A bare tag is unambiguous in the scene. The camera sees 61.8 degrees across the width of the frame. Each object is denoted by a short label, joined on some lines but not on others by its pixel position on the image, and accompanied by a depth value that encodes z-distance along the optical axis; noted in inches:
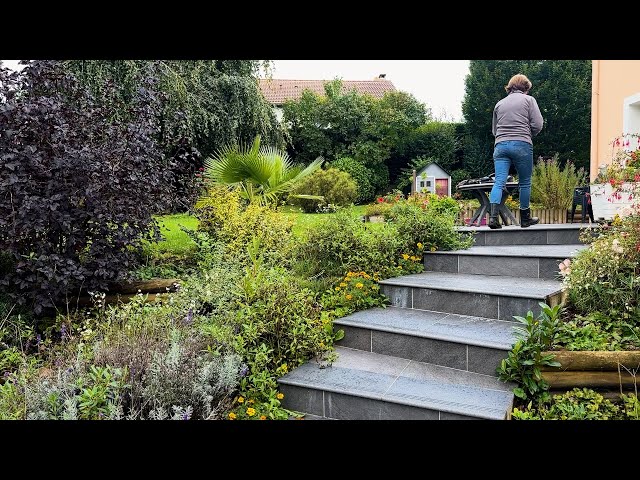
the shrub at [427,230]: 205.2
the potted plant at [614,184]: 213.5
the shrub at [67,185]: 166.4
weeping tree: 346.0
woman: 219.5
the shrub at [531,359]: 122.1
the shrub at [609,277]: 136.4
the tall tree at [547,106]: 713.0
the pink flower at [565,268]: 149.8
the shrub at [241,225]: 220.2
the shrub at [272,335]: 132.8
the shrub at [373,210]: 399.7
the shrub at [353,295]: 174.1
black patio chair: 284.8
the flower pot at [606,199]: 217.0
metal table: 259.3
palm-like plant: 276.3
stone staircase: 124.6
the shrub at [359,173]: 647.1
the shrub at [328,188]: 522.9
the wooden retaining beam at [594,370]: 120.5
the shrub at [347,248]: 189.3
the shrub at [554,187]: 398.6
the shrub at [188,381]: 118.6
